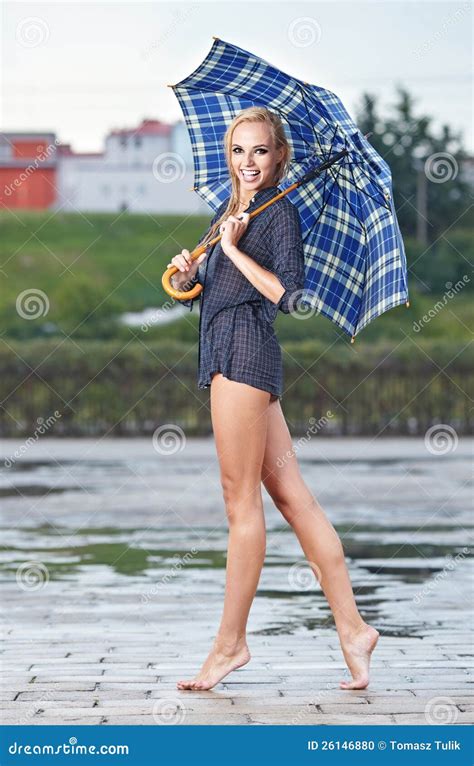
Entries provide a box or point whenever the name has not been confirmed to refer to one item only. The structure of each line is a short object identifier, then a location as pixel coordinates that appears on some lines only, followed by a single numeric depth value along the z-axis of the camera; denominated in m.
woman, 5.43
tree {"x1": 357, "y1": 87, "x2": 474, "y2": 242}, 64.31
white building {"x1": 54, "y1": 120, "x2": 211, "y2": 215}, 97.94
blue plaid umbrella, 5.77
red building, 102.19
